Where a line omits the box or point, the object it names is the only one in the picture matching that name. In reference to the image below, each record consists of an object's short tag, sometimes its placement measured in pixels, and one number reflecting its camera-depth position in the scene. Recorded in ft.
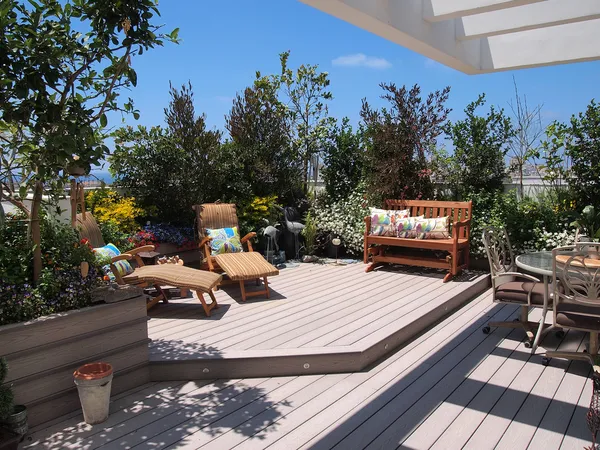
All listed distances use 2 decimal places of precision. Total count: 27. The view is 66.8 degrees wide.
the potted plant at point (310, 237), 23.06
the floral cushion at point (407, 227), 19.92
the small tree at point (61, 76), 7.88
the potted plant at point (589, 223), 18.21
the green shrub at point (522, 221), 19.07
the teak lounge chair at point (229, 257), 15.83
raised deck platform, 11.08
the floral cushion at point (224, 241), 18.33
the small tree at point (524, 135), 21.47
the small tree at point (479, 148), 21.12
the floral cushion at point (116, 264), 13.81
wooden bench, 18.90
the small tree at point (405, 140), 21.62
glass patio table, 11.74
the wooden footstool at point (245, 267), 15.62
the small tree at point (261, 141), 22.57
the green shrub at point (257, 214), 21.67
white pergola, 12.19
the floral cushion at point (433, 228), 19.48
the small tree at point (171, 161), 19.65
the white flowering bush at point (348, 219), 22.89
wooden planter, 8.51
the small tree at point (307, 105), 24.76
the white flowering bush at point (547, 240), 18.62
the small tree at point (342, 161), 24.49
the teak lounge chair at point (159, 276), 13.73
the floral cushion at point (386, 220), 20.53
